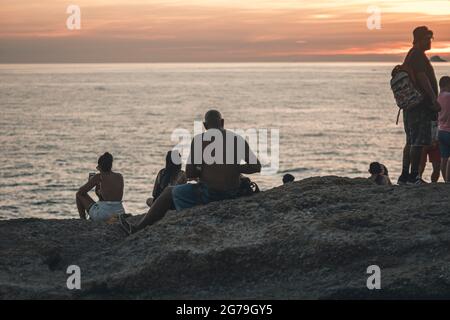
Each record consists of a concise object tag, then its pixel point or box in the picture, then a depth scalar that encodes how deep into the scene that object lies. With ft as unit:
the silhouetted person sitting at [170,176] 35.96
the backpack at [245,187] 33.47
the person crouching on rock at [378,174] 39.44
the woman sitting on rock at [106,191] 37.65
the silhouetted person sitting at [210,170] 30.42
